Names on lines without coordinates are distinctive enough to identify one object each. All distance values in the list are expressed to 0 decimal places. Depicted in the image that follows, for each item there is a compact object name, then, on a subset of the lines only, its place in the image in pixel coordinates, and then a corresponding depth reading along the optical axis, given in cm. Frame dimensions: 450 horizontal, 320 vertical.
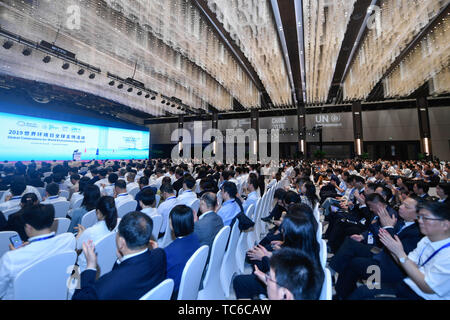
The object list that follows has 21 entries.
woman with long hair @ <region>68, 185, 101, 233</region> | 280
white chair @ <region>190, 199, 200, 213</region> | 344
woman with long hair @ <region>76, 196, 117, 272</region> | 204
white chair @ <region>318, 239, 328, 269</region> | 182
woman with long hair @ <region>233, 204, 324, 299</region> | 165
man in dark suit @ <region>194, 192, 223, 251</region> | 215
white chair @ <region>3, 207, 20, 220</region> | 298
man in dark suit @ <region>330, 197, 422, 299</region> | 198
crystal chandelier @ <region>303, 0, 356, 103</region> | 546
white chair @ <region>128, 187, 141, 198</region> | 485
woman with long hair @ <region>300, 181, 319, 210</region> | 345
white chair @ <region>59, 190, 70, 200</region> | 448
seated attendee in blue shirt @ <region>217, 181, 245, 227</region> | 293
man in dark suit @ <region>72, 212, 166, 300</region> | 120
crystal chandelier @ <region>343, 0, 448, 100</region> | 544
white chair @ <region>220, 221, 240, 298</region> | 217
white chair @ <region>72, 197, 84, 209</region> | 365
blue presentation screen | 984
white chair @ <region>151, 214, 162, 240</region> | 264
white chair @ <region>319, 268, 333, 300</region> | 113
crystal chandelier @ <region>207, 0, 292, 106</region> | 539
